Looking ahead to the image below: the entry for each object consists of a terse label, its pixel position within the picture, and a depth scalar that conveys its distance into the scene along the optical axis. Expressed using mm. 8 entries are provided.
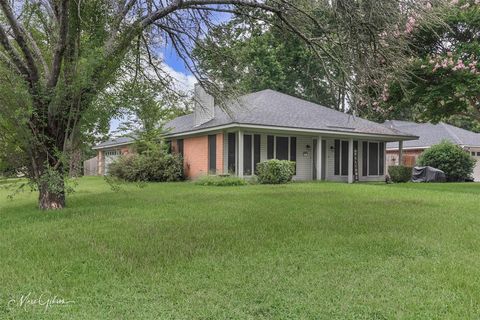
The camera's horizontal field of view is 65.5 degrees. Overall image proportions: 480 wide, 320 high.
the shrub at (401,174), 18156
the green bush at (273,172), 14852
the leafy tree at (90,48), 6066
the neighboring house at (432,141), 23859
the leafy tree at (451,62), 11828
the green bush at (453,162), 19625
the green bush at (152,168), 17828
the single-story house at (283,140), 15734
